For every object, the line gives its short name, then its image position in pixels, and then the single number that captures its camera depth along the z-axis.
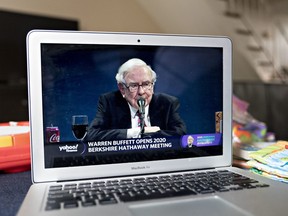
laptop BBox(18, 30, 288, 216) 0.59
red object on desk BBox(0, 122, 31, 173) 0.78
